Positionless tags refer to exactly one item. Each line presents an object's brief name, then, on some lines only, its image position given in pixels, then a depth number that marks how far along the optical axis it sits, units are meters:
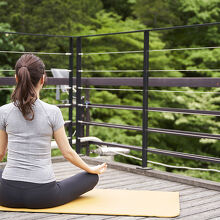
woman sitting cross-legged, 2.45
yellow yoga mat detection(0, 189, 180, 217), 2.62
